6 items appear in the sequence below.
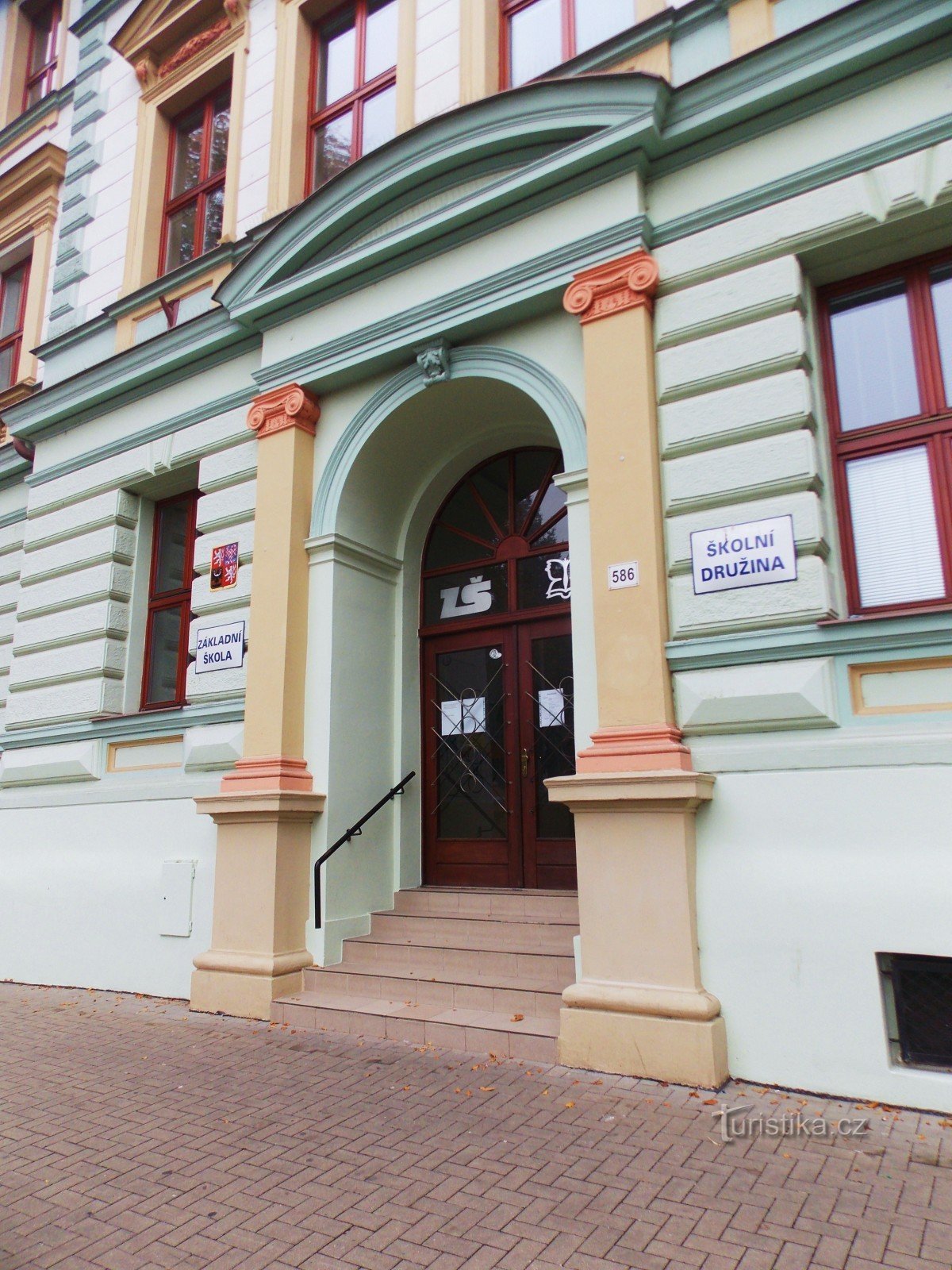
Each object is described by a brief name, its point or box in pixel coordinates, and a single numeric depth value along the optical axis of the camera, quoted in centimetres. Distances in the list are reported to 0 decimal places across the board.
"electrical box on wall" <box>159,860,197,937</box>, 689
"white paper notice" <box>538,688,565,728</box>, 680
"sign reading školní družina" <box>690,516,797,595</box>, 484
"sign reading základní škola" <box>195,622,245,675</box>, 716
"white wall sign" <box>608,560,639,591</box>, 519
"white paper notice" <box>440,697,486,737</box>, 728
